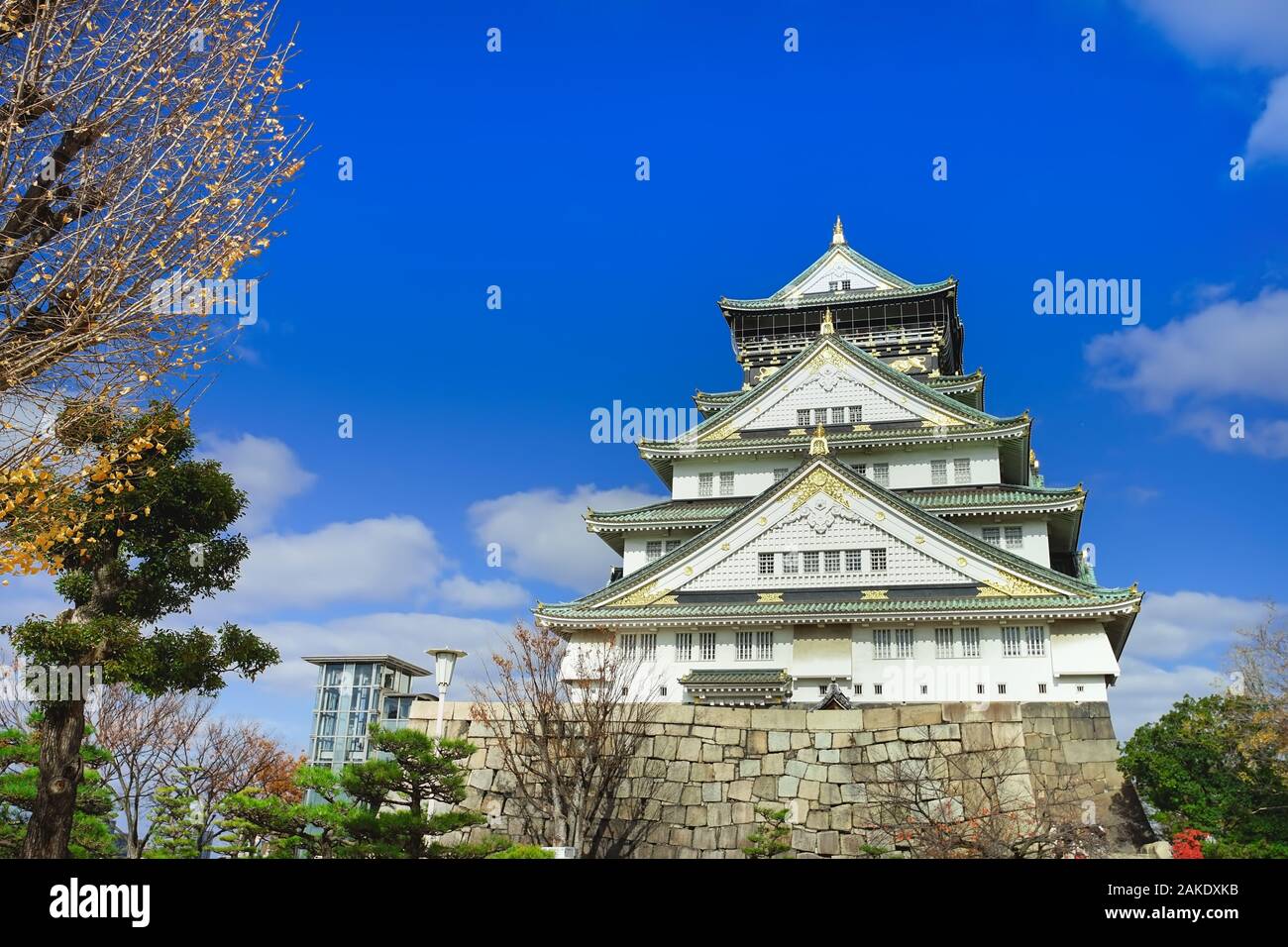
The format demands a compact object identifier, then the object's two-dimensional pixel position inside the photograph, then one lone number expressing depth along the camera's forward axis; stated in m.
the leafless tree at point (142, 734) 26.55
